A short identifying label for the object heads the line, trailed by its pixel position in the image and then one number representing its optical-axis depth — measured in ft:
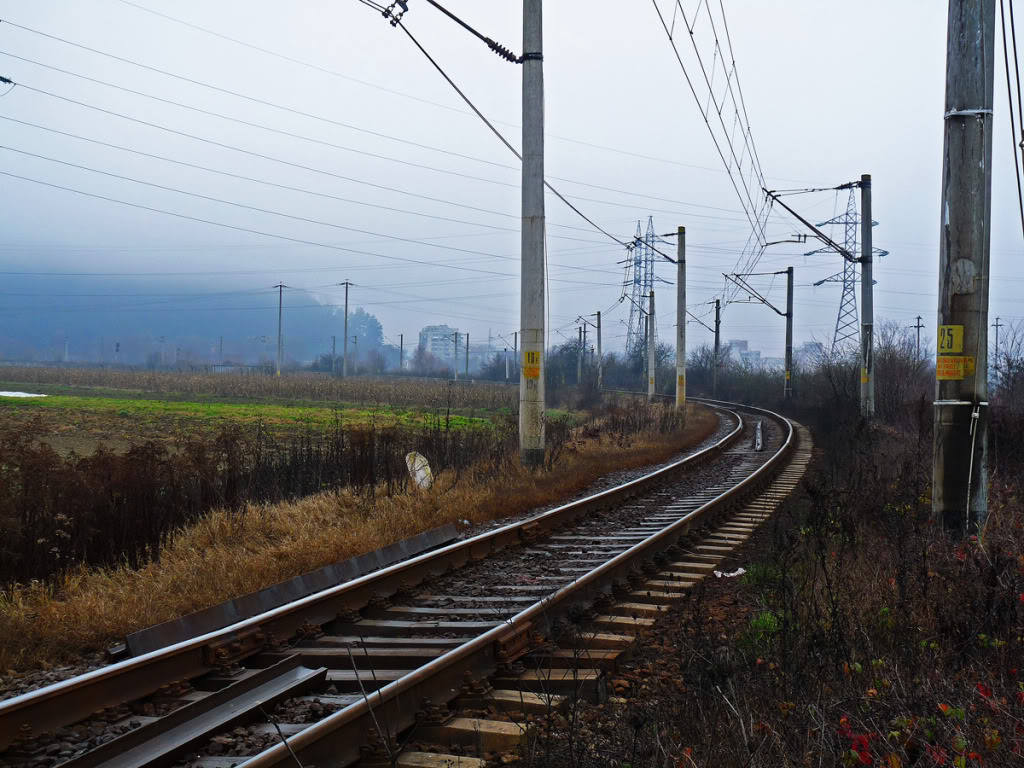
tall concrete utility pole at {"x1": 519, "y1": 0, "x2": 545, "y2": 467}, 49.52
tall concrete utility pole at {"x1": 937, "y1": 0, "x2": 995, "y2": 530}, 26.12
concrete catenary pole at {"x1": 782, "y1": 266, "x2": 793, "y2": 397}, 157.56
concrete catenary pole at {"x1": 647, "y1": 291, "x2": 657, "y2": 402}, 137.08
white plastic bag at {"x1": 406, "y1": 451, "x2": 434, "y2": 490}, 43.51
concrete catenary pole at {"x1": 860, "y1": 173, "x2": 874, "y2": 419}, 87.92
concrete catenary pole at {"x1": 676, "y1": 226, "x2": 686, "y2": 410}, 120.26
